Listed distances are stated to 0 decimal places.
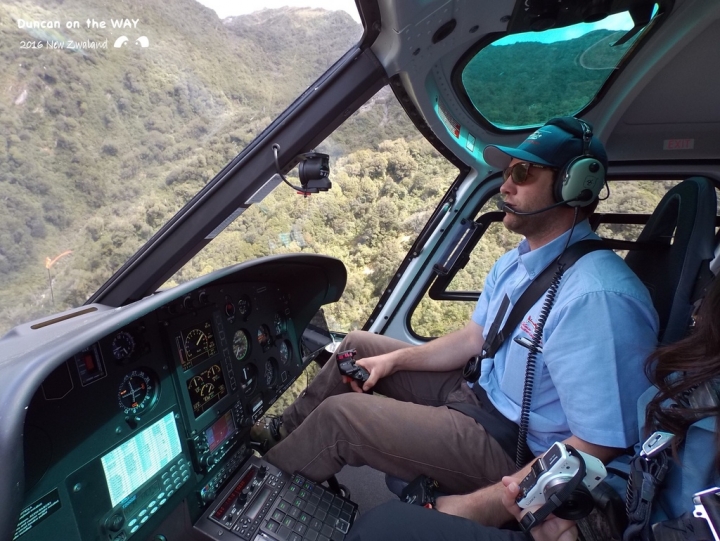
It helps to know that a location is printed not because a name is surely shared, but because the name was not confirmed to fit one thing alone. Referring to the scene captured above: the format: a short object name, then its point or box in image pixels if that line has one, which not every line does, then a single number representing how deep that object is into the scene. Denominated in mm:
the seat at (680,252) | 1241
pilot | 1113
